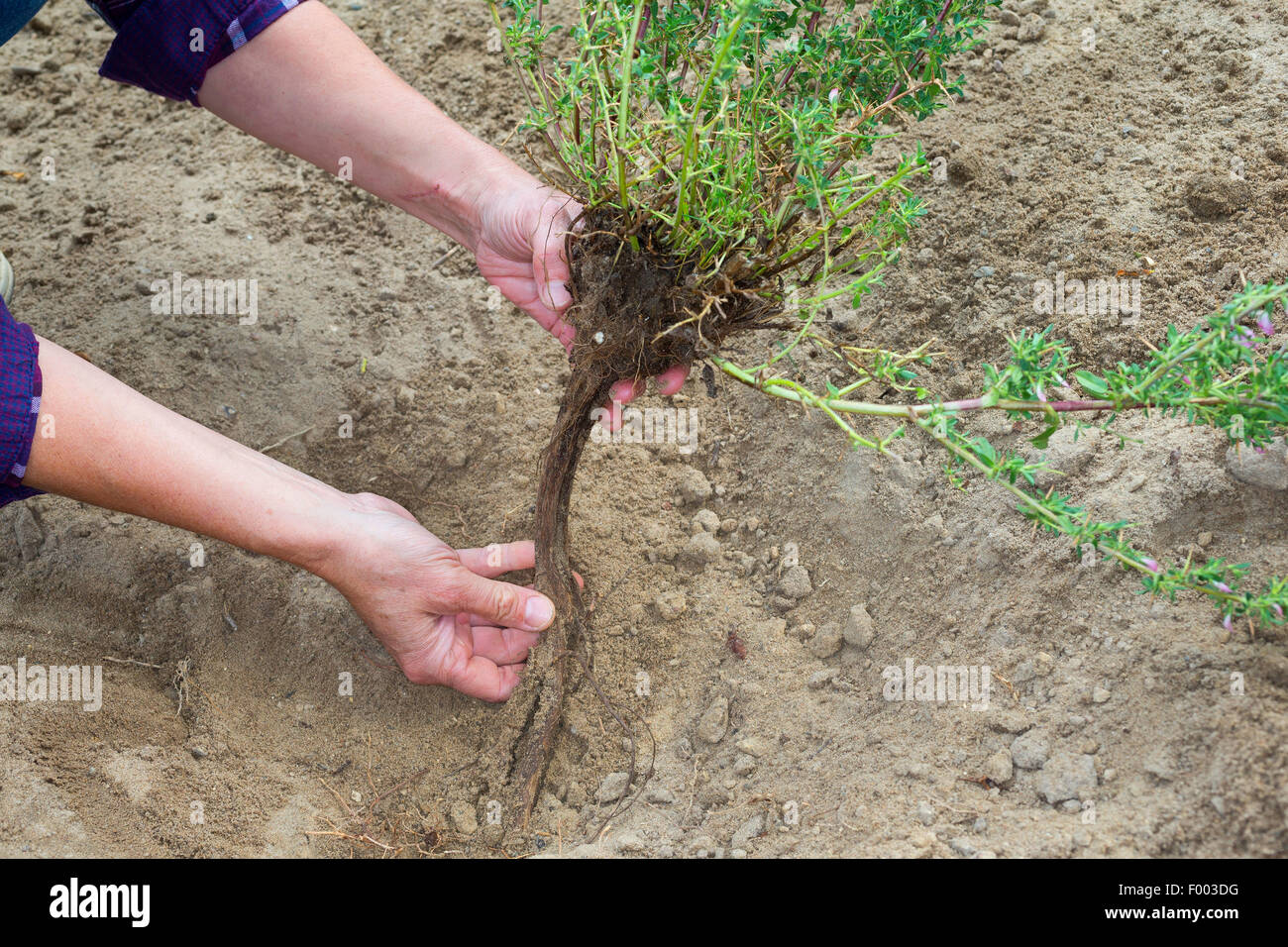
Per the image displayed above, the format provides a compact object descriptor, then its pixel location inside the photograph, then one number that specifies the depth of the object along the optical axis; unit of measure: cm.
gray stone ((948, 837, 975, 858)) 168
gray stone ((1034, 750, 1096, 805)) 173
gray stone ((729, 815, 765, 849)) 191
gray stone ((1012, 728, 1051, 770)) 181
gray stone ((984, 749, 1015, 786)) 182
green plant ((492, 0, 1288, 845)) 153
